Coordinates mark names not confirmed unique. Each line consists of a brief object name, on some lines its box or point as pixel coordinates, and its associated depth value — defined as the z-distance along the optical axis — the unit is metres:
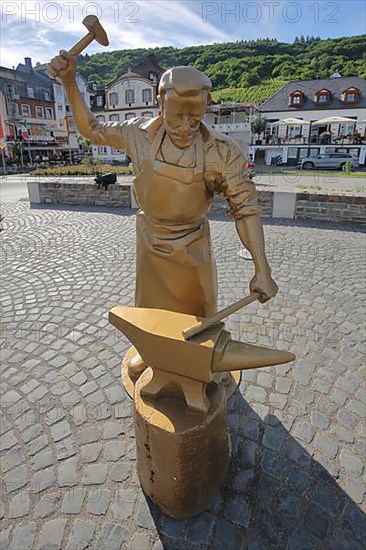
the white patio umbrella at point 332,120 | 28.43
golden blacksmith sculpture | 1.67
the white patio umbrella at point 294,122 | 29.86
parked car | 26.53
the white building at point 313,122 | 31.16
